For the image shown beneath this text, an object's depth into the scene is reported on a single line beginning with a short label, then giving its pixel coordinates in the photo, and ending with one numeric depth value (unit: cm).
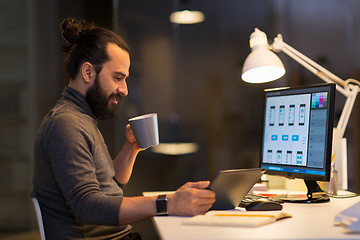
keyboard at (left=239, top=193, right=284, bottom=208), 155
